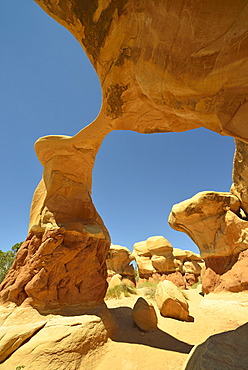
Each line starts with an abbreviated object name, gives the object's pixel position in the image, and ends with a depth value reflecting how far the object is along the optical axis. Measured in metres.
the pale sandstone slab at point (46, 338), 3.72
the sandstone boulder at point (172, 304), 6.52
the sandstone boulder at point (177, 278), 17.89
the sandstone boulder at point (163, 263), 19.19
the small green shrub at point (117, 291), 10.09
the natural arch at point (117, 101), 2.64
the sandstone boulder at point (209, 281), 9.51
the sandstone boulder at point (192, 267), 21.25
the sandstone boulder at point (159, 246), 20.31
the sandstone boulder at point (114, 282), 11.18
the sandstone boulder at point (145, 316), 5.68
